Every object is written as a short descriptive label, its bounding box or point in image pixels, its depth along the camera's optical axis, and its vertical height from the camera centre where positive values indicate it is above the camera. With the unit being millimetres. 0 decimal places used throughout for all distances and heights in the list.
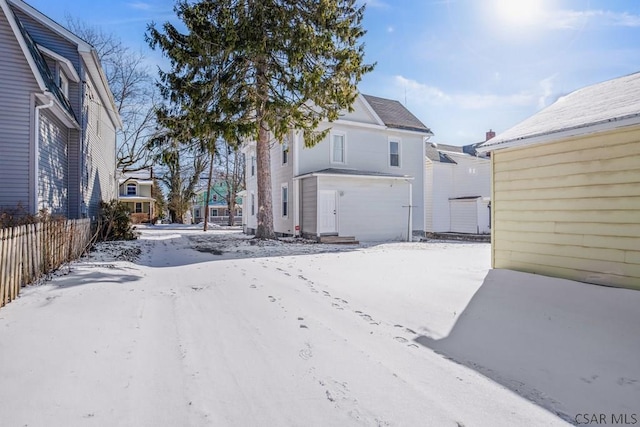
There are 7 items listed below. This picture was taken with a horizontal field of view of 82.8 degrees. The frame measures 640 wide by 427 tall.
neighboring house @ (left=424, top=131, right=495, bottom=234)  22750 +1143
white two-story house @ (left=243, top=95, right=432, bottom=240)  15719 +1501
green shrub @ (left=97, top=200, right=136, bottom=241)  13988 -370
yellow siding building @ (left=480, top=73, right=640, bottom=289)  5258 +349
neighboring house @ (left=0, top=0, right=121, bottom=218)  8977 +2807
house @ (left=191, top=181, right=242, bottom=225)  62225 +992
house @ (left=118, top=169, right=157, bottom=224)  41312 +2376
